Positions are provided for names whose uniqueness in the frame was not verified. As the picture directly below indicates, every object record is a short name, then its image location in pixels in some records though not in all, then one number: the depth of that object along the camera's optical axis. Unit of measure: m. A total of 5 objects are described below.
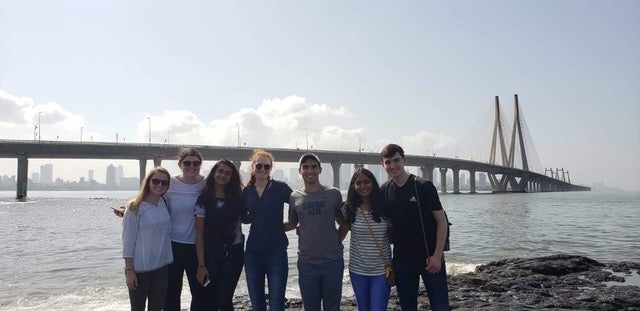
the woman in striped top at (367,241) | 4.34
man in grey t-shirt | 4.35
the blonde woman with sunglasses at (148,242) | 4.27
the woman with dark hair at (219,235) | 4.53
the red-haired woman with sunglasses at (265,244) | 4.54
